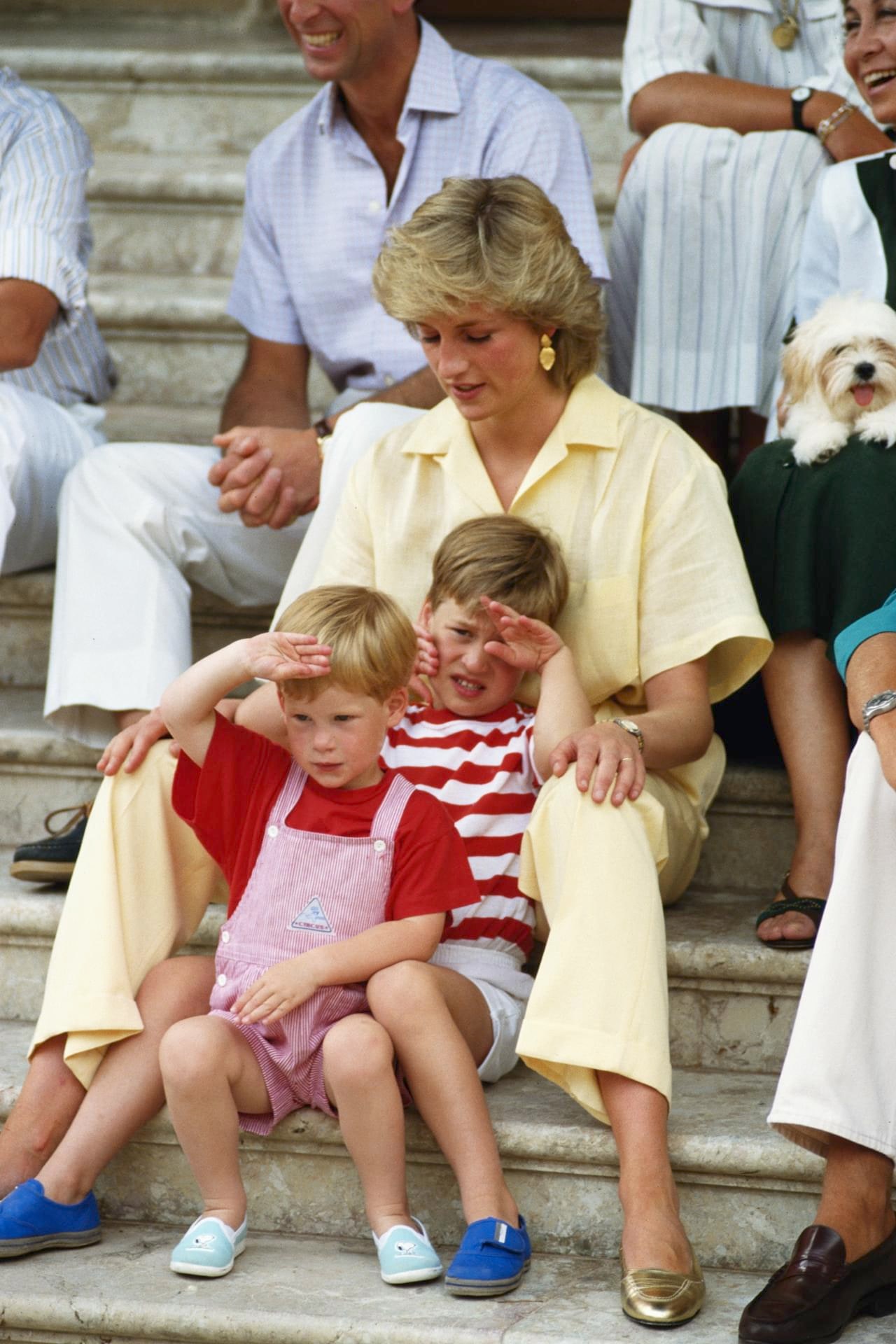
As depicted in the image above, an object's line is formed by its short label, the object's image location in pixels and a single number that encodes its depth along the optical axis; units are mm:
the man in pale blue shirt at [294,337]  5117
